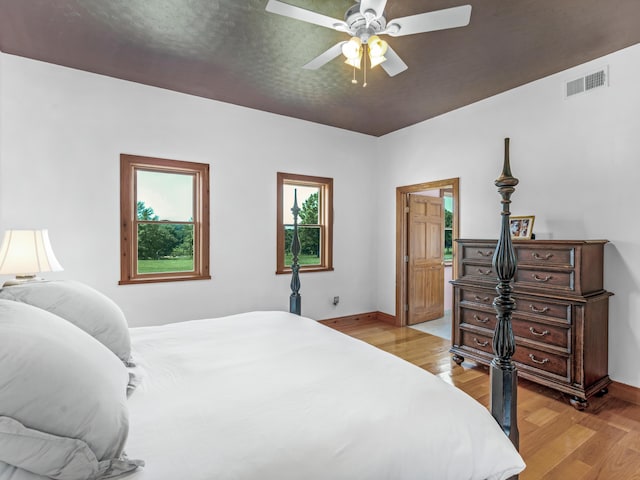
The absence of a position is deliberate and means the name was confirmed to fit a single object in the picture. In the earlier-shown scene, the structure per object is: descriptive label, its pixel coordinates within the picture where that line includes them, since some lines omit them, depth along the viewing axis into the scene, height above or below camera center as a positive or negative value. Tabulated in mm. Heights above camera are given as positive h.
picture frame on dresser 3260 +113
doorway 4957 -262
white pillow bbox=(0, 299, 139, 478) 784 -423
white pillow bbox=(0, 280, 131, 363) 1373 -307
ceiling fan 1912 +1290
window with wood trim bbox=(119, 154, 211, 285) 3512 +185
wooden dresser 2621 -646
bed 831 -599
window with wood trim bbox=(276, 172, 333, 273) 4781 +215
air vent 2920 +1386
